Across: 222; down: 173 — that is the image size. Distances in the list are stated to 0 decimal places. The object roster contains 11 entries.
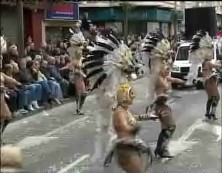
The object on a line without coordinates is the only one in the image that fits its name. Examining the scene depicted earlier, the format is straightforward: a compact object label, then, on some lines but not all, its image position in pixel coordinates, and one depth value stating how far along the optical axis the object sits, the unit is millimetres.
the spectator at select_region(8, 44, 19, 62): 15158
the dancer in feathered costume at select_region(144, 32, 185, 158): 10320
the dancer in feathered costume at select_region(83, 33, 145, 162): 7457
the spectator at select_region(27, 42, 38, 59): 18519
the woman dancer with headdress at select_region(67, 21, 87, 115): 15859
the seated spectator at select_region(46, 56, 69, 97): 18266
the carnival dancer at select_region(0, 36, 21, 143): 9438
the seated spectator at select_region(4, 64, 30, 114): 15184
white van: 23891
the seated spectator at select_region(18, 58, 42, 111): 16266
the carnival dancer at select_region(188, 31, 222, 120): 13797
